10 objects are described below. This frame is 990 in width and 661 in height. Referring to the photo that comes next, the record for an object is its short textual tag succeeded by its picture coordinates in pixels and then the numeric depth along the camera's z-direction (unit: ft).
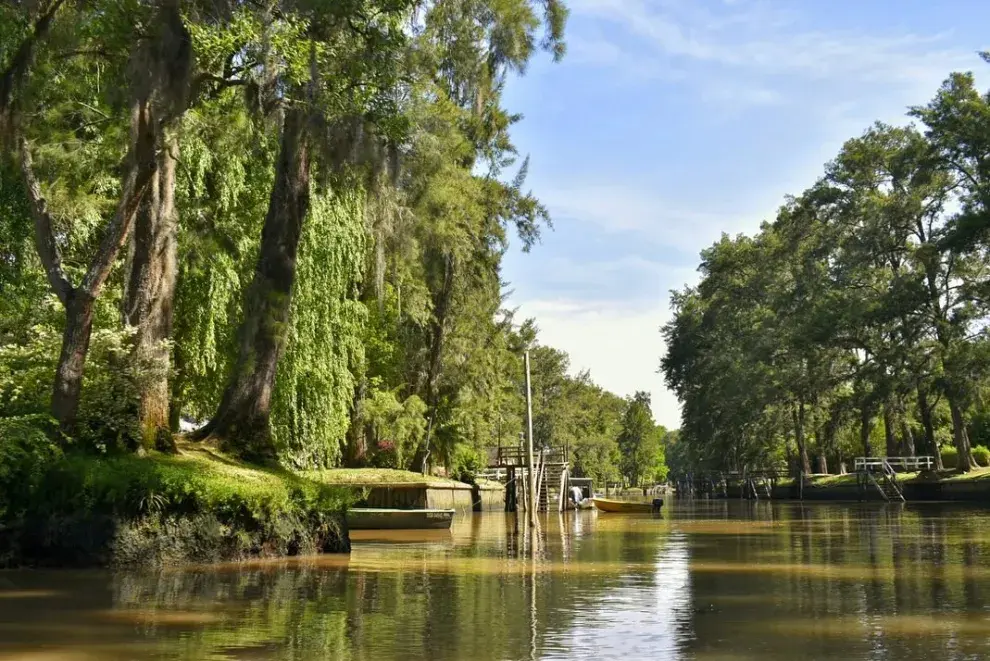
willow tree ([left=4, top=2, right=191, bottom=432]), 48.91
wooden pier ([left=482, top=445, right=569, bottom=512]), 154.15
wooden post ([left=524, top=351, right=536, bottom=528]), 98.12
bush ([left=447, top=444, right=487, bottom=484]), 162.38
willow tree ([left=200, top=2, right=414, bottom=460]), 54.85
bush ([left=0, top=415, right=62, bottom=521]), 47.75
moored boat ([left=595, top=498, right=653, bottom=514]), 158.10
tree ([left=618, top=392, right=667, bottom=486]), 499.51
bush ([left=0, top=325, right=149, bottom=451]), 53.21
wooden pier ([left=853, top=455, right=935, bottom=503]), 170.30
